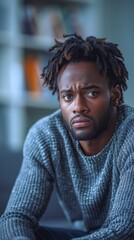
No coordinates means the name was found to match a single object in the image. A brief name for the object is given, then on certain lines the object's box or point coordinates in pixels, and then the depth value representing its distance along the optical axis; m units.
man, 1.59
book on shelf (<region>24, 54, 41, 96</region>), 3.47
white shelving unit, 3.40
